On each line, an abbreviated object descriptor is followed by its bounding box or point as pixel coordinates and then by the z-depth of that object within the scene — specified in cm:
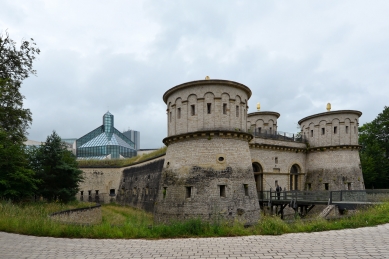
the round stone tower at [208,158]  1619
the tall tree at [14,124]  1619
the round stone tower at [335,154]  2534
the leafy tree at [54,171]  2228
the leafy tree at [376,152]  3388
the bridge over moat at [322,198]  1559
